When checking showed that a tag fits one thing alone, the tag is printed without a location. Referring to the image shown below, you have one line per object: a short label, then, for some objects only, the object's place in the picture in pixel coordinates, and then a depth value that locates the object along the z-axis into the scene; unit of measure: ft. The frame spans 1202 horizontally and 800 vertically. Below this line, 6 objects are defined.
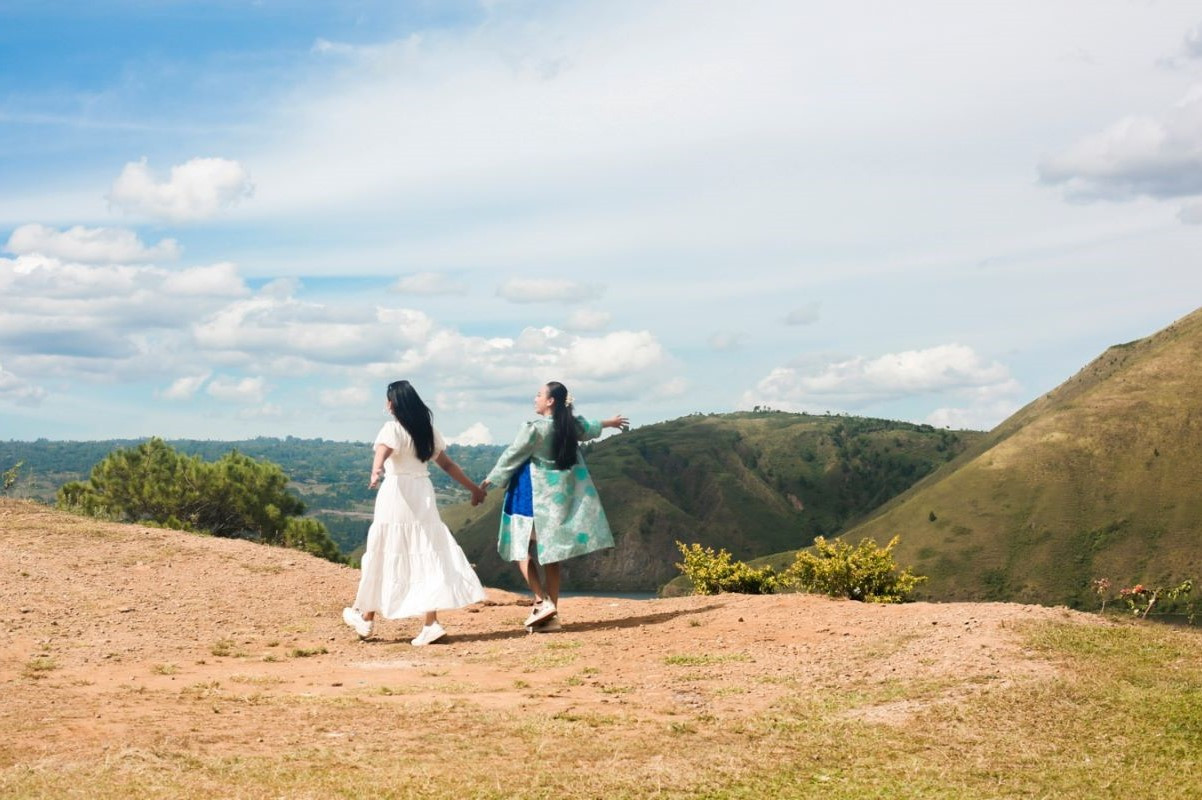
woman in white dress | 37.55
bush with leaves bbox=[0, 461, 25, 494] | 85.35
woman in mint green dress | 38.32
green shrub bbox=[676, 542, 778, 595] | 52.70
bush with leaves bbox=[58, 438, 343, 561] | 129.39
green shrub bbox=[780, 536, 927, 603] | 49.70
